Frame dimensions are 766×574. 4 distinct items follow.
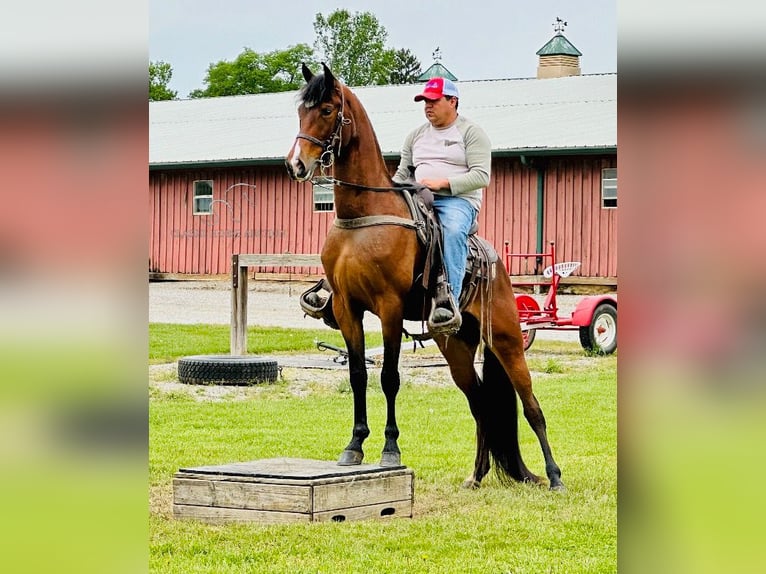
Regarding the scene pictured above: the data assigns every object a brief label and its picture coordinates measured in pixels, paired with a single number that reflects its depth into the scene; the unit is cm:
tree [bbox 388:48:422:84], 8950
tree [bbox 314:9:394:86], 8144
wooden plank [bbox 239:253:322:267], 1684
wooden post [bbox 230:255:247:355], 1694
